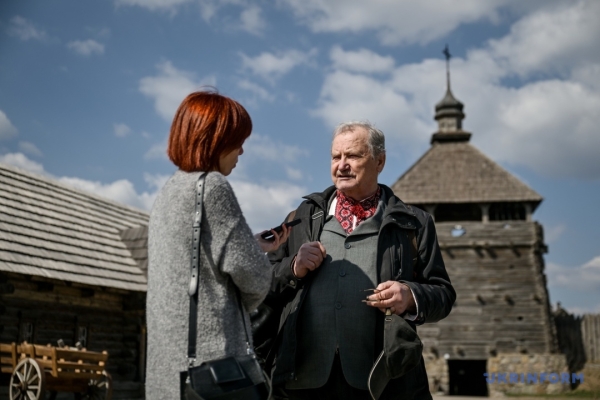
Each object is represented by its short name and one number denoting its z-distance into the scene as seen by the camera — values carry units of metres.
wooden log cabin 10.89
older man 2.96
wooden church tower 22.33
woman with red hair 2.18
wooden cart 8.28
